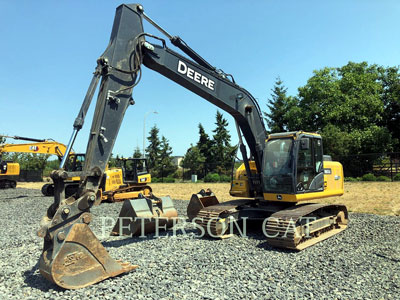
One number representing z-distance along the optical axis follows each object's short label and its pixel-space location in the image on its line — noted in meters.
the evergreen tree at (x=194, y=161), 36.47
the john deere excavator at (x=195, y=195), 4.38
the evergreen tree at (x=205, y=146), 41.62
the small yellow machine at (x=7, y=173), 23.92
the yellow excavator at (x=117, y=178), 15.22
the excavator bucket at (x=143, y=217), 7.27
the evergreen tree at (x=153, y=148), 45.22
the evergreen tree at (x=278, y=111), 37.52
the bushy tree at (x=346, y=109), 28.36
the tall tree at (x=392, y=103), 32.09
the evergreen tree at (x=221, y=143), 40.92
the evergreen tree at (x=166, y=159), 41.78
